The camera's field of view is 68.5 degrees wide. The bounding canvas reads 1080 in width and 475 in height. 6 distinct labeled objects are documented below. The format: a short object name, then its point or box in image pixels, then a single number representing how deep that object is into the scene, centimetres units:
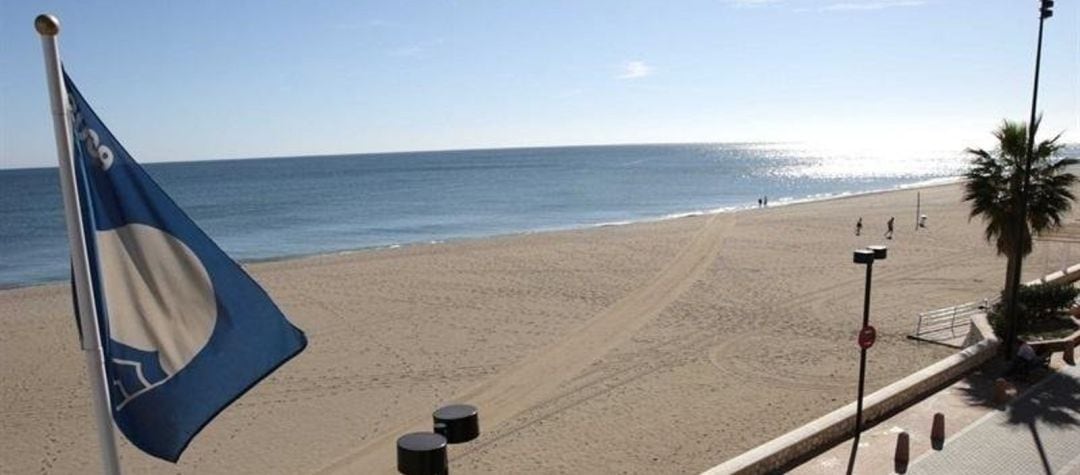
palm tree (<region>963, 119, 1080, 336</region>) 1627
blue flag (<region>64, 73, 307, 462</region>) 448
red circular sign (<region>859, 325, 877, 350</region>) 1031
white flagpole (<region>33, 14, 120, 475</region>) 412
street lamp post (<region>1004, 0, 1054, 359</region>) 1316
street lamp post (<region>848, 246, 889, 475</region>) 988
